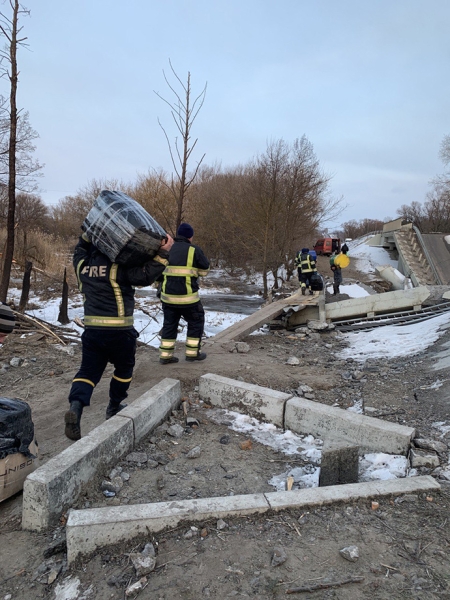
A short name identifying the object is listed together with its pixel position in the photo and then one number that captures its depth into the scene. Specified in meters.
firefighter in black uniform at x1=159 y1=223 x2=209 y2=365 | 5.00
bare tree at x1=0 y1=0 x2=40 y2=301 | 8.59
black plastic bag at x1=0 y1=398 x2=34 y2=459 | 2.50
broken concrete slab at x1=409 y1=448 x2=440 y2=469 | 2.72
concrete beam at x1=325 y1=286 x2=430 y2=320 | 8.66
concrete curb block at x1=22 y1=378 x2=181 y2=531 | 2.27
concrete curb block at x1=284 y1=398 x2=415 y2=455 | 3.00
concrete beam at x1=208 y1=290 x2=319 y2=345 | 7.32
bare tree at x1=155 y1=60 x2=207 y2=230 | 7.29
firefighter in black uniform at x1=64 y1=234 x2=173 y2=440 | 3.18
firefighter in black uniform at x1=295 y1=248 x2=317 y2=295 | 11.51
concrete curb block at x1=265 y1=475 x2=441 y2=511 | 2.27
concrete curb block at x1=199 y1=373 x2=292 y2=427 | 3.74
